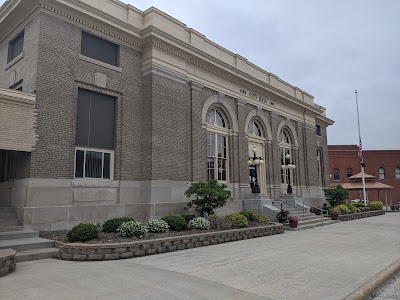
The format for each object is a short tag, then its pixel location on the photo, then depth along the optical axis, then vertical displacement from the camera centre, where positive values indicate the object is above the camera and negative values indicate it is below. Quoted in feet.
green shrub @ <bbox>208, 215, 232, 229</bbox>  49.70 -4.63
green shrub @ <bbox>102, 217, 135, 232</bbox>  41.75 -3.97
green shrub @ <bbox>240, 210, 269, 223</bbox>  59.36 -4.73
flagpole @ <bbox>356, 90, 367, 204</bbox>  111.55 +11.46
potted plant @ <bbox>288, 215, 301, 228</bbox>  61.67 -5.70
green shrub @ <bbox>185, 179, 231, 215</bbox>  50.83 -0.67
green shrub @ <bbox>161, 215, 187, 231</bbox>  46.14 -4.31
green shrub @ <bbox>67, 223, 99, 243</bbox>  35.22 -4.28
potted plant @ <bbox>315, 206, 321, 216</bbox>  83.41 -5.64
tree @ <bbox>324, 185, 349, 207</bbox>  98.84 -1.82
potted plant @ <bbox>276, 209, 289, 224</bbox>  64.90 -5.04
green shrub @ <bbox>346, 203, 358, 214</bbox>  89.17 -5.36
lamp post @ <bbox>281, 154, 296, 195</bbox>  83.82 +5.65
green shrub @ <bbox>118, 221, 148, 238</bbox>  38.60 -4.27
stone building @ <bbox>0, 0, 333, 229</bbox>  42.88 +12.19
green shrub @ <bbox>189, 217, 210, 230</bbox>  46.95 -4.58
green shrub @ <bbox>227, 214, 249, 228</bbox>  51.39 -4.63
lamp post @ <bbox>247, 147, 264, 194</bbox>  70.64 +5.69
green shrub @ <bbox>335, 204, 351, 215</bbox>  83.82 -5.18
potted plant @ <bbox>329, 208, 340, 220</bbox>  79.91 -5.73
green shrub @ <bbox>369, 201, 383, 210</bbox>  107.14 -5.55
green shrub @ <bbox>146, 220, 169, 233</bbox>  42.66 -4.40
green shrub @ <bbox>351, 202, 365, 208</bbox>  103.67 -5.05
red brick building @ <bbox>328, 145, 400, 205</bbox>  187.21 +12.67
